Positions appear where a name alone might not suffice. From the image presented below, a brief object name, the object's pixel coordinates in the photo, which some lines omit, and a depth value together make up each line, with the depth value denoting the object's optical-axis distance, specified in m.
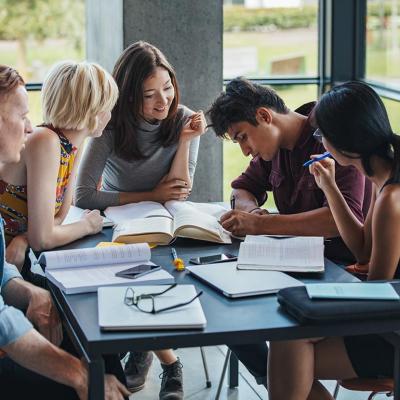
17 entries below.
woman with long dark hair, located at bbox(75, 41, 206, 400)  3.27
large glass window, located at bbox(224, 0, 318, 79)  5.86
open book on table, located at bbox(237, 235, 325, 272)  2.34
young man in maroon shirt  2.77
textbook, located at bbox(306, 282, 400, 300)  1.98
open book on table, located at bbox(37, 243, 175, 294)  2.22
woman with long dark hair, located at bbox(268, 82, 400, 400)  2.25
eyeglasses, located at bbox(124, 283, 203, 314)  1.96
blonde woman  2.63
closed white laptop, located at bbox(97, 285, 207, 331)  1.88
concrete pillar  4.59
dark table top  1.85
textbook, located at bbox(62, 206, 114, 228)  2.95
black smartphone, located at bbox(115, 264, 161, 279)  2.26
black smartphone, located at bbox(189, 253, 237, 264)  2.43
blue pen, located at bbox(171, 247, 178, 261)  2.49
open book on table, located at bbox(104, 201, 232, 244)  2.66
